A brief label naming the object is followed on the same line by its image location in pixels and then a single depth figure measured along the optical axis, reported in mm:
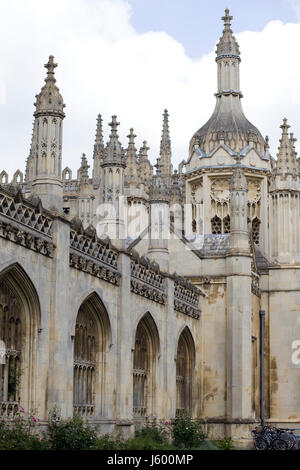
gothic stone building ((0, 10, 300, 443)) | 19047
